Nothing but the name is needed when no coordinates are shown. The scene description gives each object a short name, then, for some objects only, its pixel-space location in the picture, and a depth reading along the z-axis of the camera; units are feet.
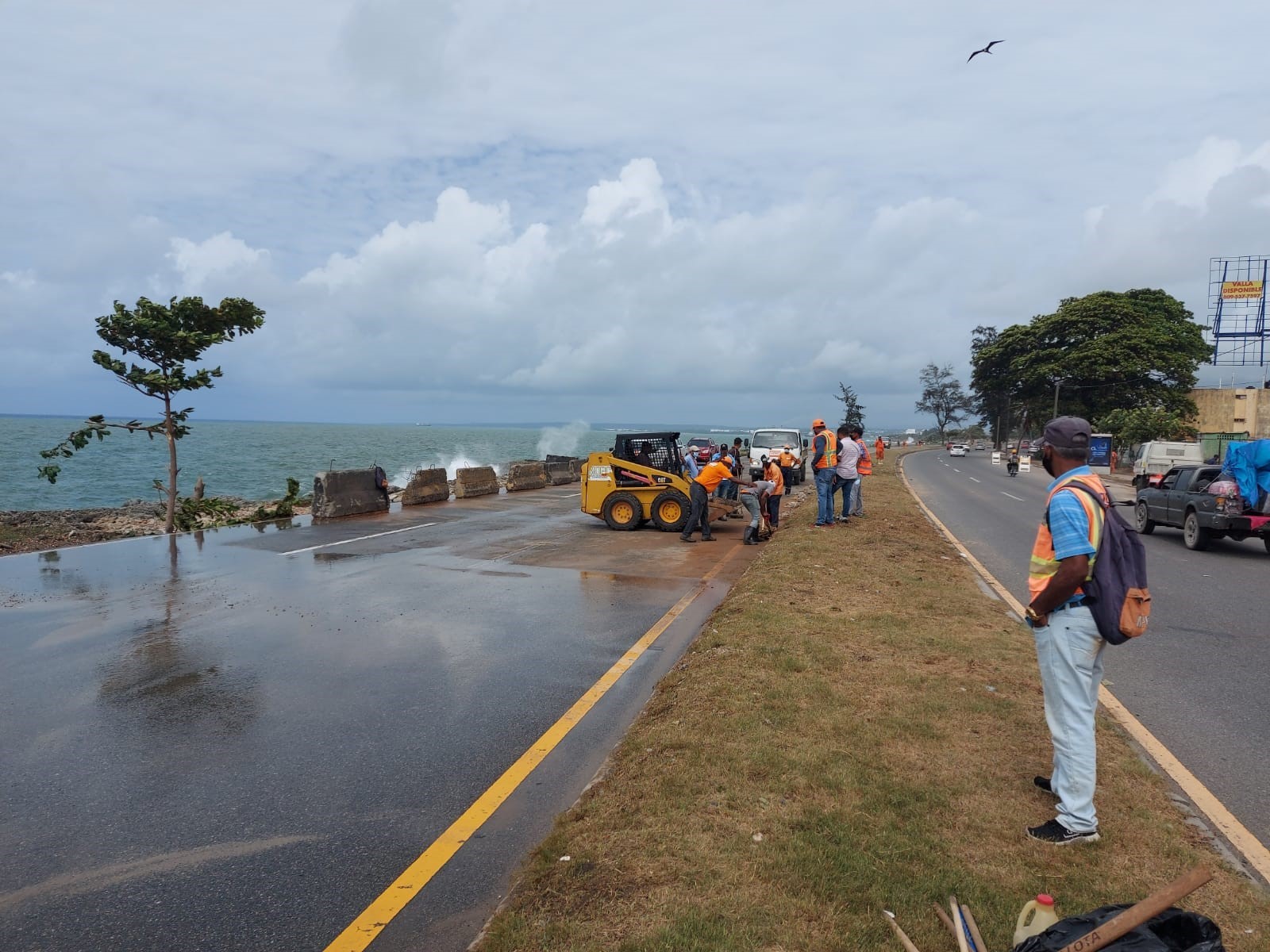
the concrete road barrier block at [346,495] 59.31
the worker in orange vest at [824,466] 48.06
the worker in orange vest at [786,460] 59.40
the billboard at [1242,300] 189.88
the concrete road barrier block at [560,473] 98.68
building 196.34
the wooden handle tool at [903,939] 9.46
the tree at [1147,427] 155.63
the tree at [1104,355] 192.65
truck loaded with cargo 42.45
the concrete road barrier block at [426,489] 70.28
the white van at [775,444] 91.76
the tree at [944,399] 378.32
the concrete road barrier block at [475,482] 77.17
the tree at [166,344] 57.72
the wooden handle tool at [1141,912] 8.09
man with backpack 12.42
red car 89.37
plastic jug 9.11
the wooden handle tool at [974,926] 9.45
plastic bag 8.06
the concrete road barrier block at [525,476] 86.99
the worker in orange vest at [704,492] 48.03
